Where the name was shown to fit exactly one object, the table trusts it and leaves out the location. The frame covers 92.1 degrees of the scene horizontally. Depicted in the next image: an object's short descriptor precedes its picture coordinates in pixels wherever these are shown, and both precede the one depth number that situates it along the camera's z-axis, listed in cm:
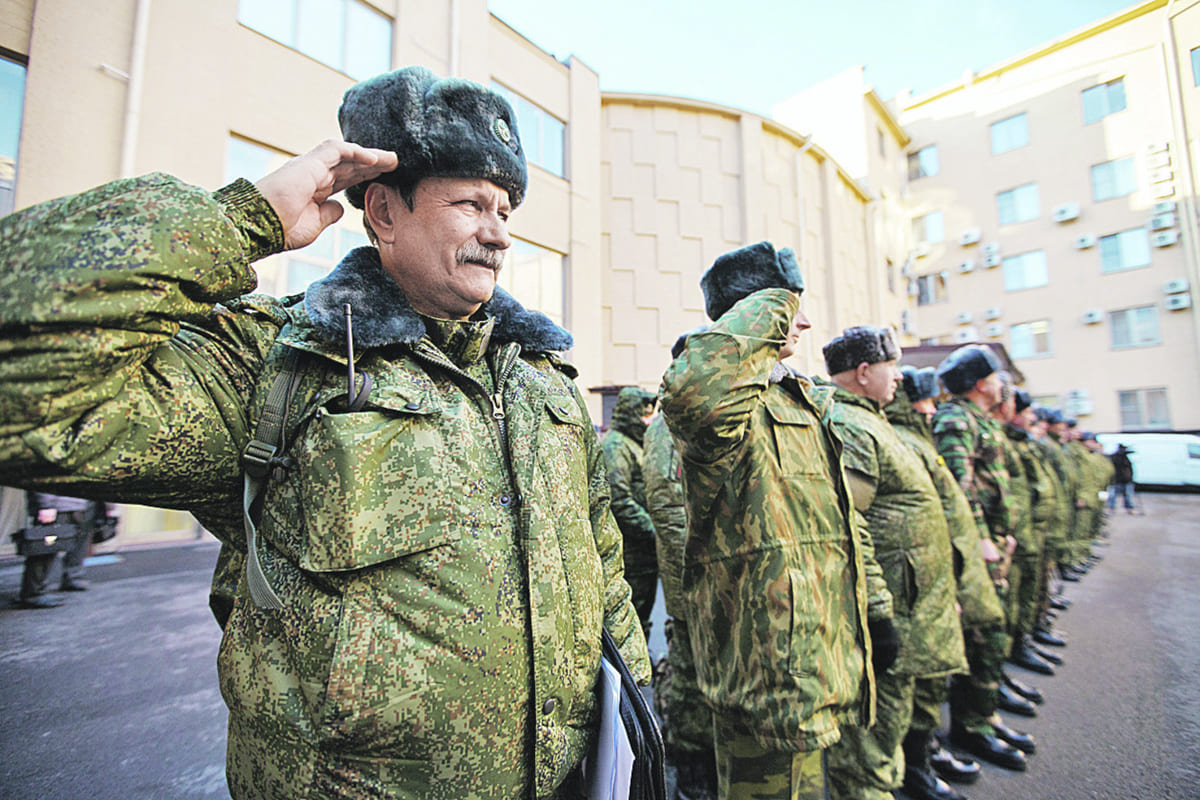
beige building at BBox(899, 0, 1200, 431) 1870
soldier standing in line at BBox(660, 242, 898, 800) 182
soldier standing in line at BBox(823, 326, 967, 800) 270
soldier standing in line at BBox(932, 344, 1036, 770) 341
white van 1700
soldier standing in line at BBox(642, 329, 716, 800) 298
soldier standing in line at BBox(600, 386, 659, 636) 395
